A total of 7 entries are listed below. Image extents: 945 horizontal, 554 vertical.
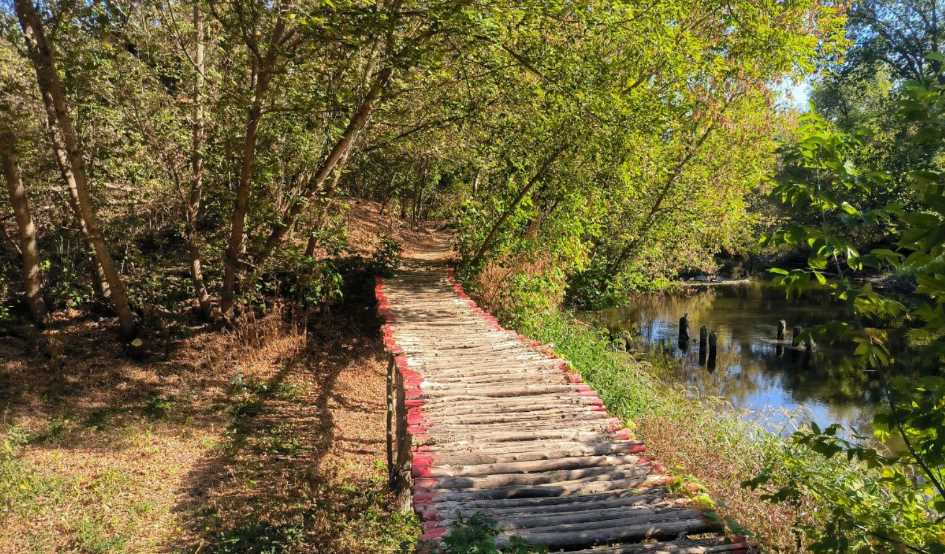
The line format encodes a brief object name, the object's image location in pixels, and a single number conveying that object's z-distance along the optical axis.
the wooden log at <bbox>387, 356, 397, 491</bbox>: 6.90
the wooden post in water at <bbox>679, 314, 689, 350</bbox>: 20.65
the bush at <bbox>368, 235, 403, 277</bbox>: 13.80
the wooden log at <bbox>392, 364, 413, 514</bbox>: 5.63
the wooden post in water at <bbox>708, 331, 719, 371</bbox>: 18.58
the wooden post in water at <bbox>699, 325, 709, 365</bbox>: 18.86
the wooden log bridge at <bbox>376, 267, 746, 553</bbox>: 3.90
